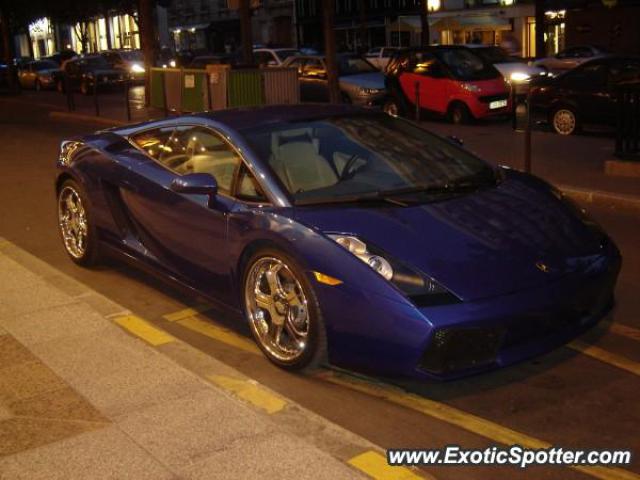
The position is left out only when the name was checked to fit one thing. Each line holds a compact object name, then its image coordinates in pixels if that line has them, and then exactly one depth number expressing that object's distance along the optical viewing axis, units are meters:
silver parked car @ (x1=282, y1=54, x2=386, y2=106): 20.36
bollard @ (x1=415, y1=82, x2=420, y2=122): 14.33
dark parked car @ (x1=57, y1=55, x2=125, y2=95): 33.73
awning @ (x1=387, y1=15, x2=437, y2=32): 51.75
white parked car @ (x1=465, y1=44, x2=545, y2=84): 21.17
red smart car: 17.34
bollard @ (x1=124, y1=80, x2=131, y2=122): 19.83
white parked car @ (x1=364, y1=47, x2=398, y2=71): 37.46
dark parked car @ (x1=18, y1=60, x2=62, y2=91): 39.34
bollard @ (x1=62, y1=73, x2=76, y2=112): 24.37
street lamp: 52.06
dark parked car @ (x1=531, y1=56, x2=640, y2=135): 14.88
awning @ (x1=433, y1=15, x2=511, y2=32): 48.16
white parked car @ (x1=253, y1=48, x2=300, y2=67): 30.20
